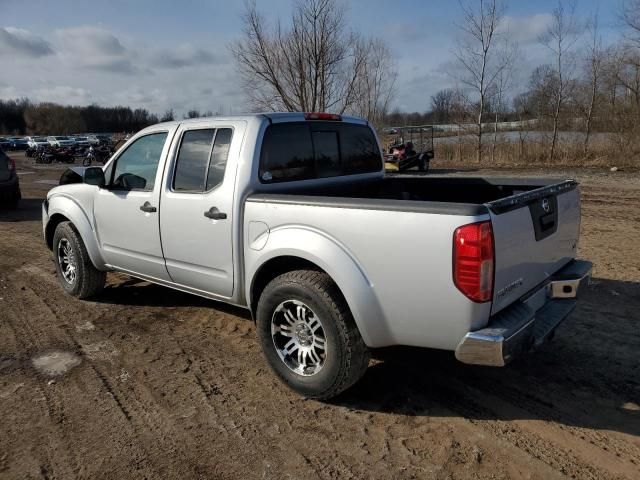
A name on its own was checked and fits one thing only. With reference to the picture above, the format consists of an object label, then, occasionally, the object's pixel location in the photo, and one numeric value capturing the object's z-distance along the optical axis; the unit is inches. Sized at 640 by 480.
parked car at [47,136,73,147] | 2183.8
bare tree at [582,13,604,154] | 904.3
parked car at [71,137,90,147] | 2057.1
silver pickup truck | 109.0
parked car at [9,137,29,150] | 2363.4
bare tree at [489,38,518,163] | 975.0
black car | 489.8
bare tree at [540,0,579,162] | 884.0
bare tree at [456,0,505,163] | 961.6
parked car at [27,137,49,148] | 2236.7
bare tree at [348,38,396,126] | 1093.8
